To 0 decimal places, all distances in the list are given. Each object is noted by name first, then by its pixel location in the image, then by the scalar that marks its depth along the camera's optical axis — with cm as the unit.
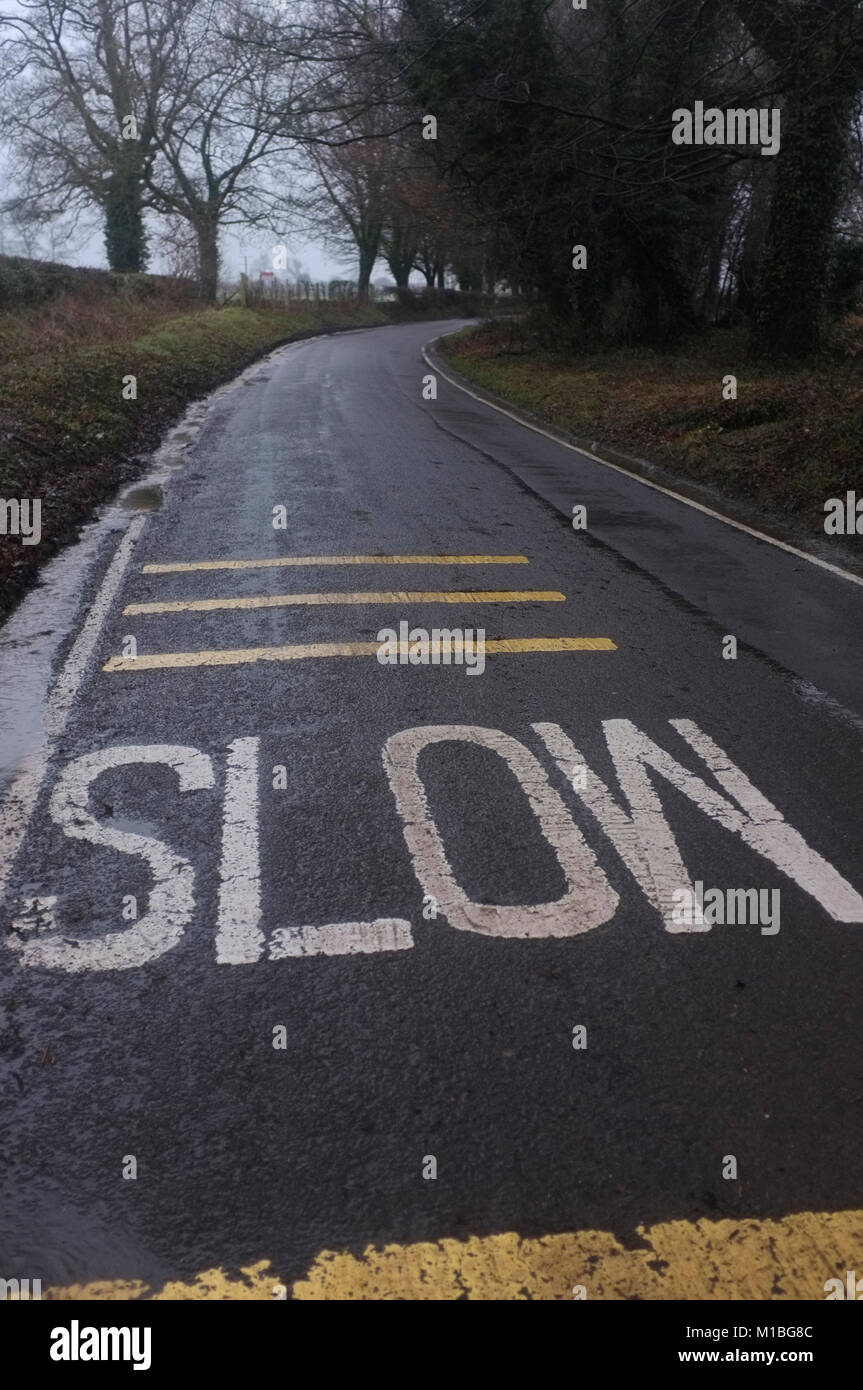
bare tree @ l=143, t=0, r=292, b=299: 4288
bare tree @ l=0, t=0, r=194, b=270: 4184
